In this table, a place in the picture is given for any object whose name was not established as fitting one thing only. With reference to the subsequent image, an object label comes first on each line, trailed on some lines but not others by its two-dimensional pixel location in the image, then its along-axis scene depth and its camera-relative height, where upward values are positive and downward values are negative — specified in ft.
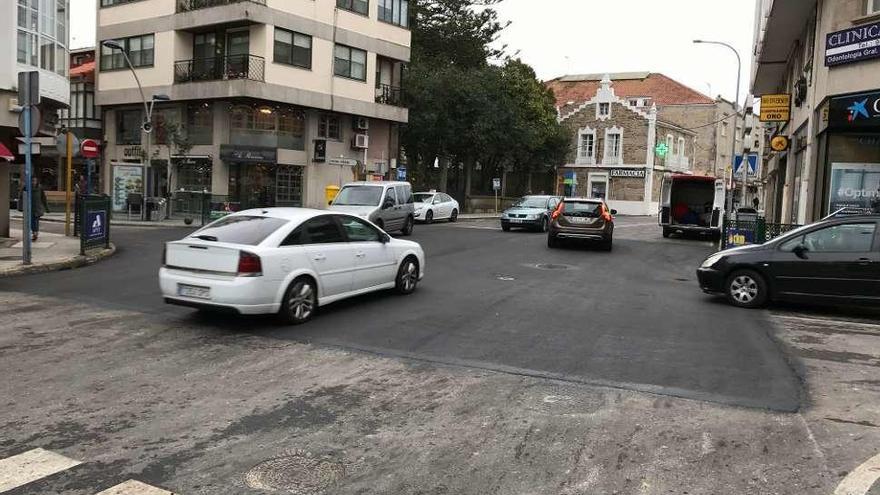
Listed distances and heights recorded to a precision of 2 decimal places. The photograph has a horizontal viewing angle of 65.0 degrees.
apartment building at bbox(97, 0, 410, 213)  106.01 +15.59
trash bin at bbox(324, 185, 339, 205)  97.25 +0.35
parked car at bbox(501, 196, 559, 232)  86.33 -1.57
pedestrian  60.03 -2.18
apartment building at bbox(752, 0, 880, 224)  48.44 +8.14
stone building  193.16 +19.81
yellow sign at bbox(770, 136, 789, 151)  70.69 +7.24
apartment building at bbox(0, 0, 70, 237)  54.08 +10.38
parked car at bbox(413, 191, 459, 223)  104.37 -1.19
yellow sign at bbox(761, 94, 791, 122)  72.49 +11.09
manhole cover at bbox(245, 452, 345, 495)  13.46 -5.69
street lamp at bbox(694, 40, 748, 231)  117.60 +24.73
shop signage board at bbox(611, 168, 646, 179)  193.47 +9.86
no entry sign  66.31 +3.40
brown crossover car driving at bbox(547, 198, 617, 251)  64.13 -1.58
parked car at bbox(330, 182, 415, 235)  69.97 -0.72
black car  33.24 -2.64
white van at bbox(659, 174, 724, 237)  86.33 +0.93
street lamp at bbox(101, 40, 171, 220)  94.07 +8.85
